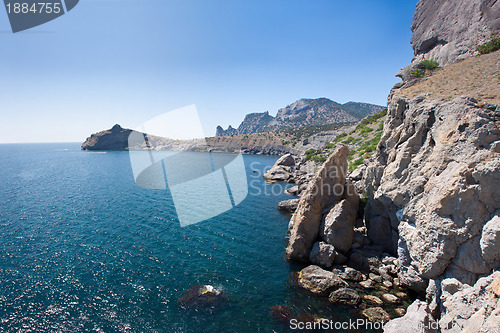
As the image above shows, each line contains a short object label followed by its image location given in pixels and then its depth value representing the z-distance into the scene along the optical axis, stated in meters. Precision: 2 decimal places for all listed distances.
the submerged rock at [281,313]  17.36
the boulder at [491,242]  13.35
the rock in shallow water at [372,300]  18.53
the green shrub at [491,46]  29.47
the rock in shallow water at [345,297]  18.68
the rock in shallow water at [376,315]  16.95
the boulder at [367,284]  20.53
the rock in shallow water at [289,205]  41.56
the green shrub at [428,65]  32.56
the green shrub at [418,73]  31.16
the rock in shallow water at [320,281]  20.14
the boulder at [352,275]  21.59
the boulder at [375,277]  21.28
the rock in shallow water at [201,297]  18.66
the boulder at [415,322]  13.75
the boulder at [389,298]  18.62
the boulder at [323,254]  23.48
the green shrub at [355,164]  48.91
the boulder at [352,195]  28.71
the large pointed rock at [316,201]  25.38
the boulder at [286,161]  83.25
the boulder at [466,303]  12.20
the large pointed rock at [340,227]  24.70
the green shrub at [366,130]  75.25
